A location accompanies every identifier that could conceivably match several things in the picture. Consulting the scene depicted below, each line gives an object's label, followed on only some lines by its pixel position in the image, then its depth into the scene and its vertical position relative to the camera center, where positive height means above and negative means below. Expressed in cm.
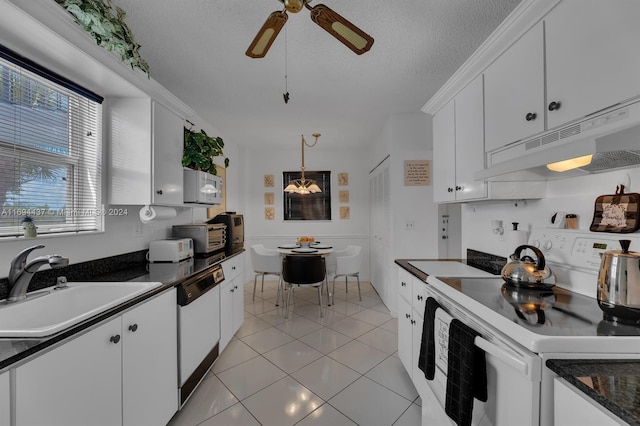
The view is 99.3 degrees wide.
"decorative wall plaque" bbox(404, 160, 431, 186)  345 +50
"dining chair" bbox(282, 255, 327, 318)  345 -74
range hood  90 +23
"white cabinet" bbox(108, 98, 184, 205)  200 +47
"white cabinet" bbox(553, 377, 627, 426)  63 -50
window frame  141 +42
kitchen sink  98 -44
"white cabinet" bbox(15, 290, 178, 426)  88 -66
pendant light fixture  412 +38
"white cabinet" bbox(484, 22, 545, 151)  127 +62
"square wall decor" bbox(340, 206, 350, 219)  529 -1
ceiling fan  118 +85
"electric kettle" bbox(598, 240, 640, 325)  91 -25
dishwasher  177 -84
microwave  264 +27
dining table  371 -53
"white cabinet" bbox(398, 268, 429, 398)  180 -83
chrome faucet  125 -26
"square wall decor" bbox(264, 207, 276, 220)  531 +0
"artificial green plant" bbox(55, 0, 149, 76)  121 +90
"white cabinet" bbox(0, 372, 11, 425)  76 -52
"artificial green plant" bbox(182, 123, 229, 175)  263 +64
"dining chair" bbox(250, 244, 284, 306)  389 -72
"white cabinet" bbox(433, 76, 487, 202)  172 +47
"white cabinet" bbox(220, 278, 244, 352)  248 -96
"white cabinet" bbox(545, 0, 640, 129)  90 +58
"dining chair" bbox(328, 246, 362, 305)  390 -77
